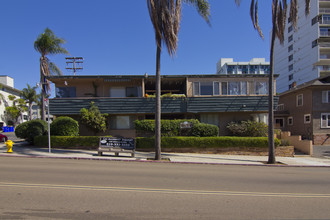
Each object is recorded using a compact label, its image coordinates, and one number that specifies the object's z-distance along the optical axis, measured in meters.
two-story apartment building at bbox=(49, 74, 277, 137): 17.20
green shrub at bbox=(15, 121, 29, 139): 15.54
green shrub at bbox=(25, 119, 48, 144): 15.68
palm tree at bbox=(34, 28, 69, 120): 17.72
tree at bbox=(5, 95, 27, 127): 42.78
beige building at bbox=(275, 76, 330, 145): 21.30
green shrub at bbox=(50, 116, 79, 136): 15.45
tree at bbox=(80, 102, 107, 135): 16.25
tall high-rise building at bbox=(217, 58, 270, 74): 96.00
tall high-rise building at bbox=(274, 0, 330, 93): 44.94
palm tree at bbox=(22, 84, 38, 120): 44.94
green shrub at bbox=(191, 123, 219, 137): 15.83
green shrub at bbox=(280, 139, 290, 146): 16.55
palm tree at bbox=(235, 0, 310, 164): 11.49
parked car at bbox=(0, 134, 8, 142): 17.80
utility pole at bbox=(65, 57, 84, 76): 26.12
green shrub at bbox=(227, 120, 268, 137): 16.67
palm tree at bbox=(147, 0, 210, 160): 11.07
